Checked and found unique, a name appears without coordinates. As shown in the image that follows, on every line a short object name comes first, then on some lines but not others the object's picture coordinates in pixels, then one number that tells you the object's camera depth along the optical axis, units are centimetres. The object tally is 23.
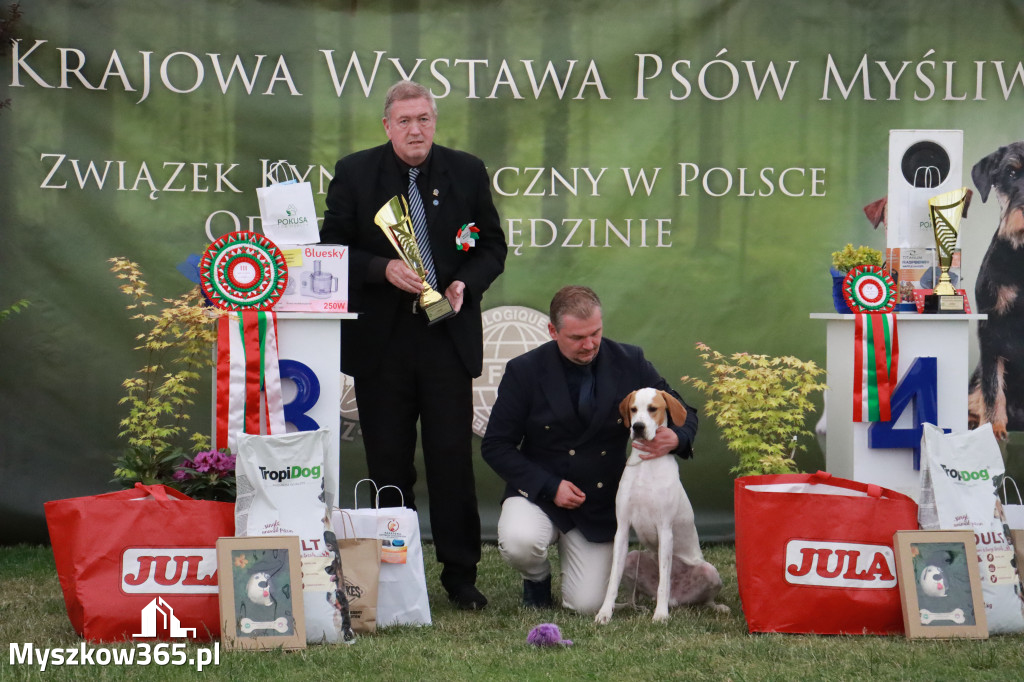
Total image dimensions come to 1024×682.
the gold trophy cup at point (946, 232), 893
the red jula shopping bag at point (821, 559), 718
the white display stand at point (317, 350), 808
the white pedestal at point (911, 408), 904
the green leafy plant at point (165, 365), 1030
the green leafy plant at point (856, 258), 910
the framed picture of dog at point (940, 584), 698
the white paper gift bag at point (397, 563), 759
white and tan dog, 772
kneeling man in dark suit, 806
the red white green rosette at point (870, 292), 906
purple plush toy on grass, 689
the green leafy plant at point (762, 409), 1041
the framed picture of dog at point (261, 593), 663
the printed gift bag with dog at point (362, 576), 733
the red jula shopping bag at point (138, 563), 688
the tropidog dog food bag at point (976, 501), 717
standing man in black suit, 825
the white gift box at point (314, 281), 814
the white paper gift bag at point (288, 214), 818
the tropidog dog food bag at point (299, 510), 693
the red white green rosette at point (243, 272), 795
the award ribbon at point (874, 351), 898
